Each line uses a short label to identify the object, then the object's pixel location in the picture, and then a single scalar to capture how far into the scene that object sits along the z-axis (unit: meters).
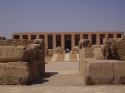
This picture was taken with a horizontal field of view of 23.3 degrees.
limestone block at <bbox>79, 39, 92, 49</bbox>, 14.31
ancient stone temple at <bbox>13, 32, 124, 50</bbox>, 56.87
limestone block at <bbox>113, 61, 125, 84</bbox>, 8.95
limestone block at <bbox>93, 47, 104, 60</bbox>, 10.33
